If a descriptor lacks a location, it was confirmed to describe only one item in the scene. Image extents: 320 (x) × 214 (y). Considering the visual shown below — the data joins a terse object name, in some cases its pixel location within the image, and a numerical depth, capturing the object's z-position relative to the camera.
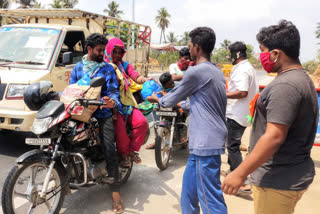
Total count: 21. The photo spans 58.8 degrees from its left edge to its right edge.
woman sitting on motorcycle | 3.45
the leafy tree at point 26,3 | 36.09
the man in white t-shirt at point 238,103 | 3.73
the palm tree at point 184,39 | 66.67
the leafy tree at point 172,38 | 69.06
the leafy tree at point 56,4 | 36.39
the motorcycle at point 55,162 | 2.56
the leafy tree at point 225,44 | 76.91
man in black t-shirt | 1.64
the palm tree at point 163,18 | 67.50
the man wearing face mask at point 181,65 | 5.47
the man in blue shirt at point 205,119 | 2.39
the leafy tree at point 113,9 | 54.47
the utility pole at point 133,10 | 26.59
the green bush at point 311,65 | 37.83
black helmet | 2.76
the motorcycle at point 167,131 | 4.36
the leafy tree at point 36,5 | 37.03
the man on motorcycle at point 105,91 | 3.16
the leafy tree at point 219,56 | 59.54
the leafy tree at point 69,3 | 41.55
